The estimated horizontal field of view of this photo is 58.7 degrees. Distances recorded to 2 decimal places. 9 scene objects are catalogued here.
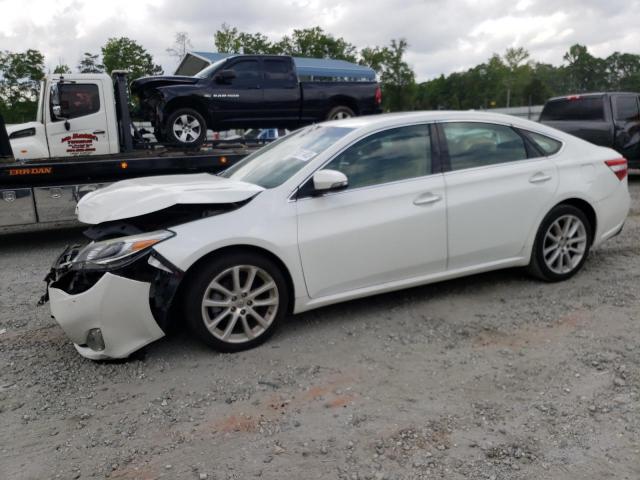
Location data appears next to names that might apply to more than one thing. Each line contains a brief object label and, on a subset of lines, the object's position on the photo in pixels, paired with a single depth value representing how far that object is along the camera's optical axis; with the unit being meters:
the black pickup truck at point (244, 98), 9.80
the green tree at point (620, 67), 102.93
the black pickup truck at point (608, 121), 11.14
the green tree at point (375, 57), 57.62
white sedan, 3.55
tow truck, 7.63
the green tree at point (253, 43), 43.59
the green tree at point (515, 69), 83.62
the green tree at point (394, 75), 58.43
